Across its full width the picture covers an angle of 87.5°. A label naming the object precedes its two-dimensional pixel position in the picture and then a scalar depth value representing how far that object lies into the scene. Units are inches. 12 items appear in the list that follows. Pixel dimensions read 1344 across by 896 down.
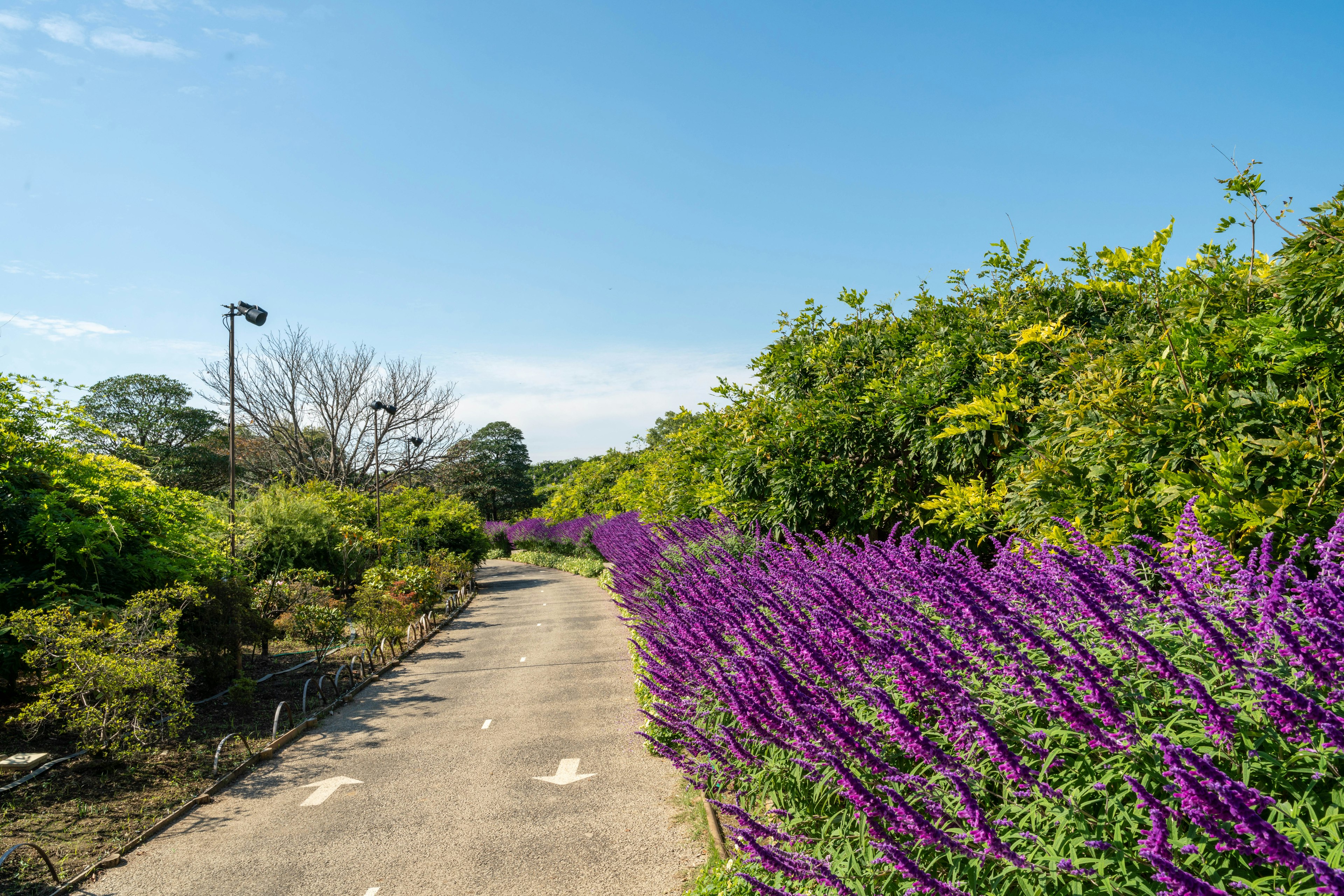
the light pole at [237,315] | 468.4
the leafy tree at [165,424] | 1398.9
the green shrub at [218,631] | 358.9
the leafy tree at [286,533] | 581.0
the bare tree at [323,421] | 1043.9
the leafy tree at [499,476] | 2143.2
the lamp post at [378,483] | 804.6
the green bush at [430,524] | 904.9
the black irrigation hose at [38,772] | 231.0
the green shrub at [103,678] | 247.6
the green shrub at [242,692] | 346.3
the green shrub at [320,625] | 443.8
